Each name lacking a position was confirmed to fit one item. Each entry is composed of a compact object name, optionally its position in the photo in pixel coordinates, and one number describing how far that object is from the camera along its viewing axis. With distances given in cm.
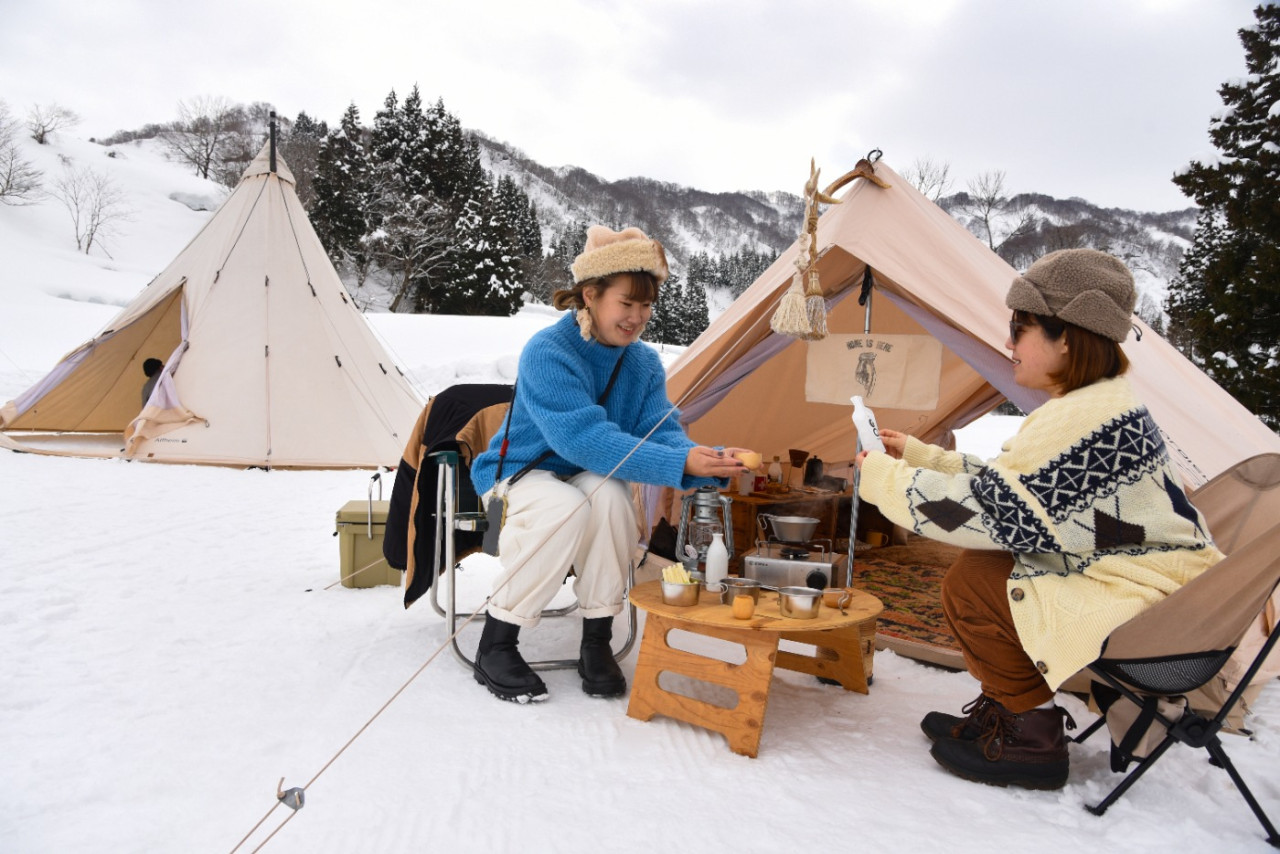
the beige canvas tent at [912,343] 276
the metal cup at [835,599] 215
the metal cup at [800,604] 200
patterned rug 296
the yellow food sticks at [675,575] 214
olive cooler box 340
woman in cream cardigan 161
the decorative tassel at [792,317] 280
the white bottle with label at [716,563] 225
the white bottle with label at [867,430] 200
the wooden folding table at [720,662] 193
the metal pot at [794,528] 365
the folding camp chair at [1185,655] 146
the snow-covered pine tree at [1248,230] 948
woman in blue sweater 223
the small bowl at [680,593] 210
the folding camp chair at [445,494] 250
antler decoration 281
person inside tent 717
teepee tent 672
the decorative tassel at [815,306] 289
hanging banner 359
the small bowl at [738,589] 218
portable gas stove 242
